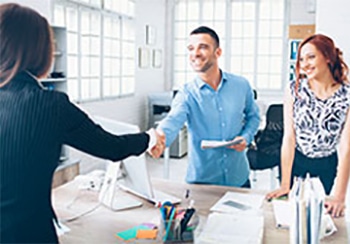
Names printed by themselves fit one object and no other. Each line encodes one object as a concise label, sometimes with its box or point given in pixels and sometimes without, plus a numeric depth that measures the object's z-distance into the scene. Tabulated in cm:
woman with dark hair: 117
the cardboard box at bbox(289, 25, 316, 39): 703
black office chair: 424
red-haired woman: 198
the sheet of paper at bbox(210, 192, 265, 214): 192
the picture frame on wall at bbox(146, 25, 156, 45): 743
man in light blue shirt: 233
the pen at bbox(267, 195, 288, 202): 205
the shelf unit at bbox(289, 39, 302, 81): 704
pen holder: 159
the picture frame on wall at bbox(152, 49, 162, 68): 779
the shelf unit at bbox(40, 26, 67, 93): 416
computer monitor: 199
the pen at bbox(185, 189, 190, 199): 214
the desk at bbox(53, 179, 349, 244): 166
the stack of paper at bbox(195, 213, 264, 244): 152
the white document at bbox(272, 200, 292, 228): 175
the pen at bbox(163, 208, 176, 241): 159
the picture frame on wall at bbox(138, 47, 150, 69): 720
